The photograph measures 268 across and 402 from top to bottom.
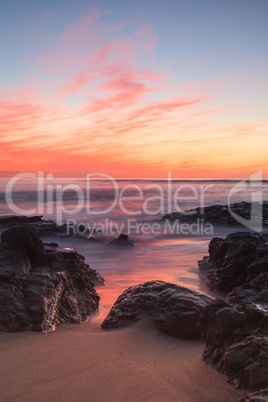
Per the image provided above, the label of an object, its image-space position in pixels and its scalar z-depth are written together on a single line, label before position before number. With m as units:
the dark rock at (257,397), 1.67
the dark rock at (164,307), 3.13
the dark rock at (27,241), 4.04
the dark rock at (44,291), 3.10
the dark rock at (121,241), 11.36
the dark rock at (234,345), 1.92
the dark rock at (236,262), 4.58
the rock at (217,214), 16.58
